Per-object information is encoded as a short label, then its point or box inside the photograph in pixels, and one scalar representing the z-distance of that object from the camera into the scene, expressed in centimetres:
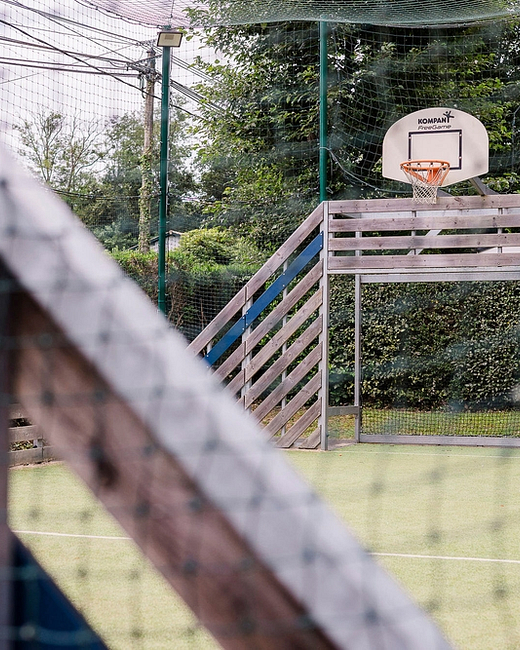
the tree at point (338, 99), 1252
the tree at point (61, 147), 1426
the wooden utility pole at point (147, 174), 1197
